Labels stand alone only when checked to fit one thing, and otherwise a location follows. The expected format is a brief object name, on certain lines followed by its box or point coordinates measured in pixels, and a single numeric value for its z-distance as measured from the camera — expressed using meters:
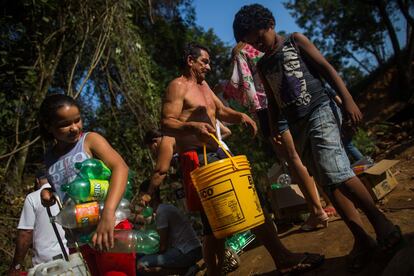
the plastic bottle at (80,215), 2.13
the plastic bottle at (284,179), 4.89
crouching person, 4.01
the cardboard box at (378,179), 3.94
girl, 2.35
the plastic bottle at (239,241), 3.95
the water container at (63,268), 2.06
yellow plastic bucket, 2.45
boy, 2.42
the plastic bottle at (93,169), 2.26
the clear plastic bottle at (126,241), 2.32
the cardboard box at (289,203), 4.19
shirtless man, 2.80
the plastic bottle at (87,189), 2.20
